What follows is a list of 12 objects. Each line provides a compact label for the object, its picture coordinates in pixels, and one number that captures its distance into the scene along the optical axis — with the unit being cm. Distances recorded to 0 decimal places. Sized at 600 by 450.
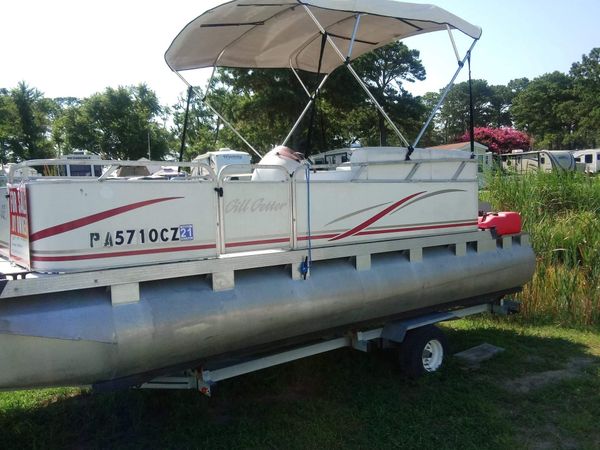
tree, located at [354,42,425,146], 2262
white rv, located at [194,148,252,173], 1108
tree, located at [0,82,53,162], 3732
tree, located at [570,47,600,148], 5322
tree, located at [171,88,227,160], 2295
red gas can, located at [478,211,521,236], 561
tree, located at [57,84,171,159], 3809
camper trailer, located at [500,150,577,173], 955
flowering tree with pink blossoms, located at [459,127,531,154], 4594
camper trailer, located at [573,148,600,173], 3429
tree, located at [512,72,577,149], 6099
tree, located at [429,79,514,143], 7669
